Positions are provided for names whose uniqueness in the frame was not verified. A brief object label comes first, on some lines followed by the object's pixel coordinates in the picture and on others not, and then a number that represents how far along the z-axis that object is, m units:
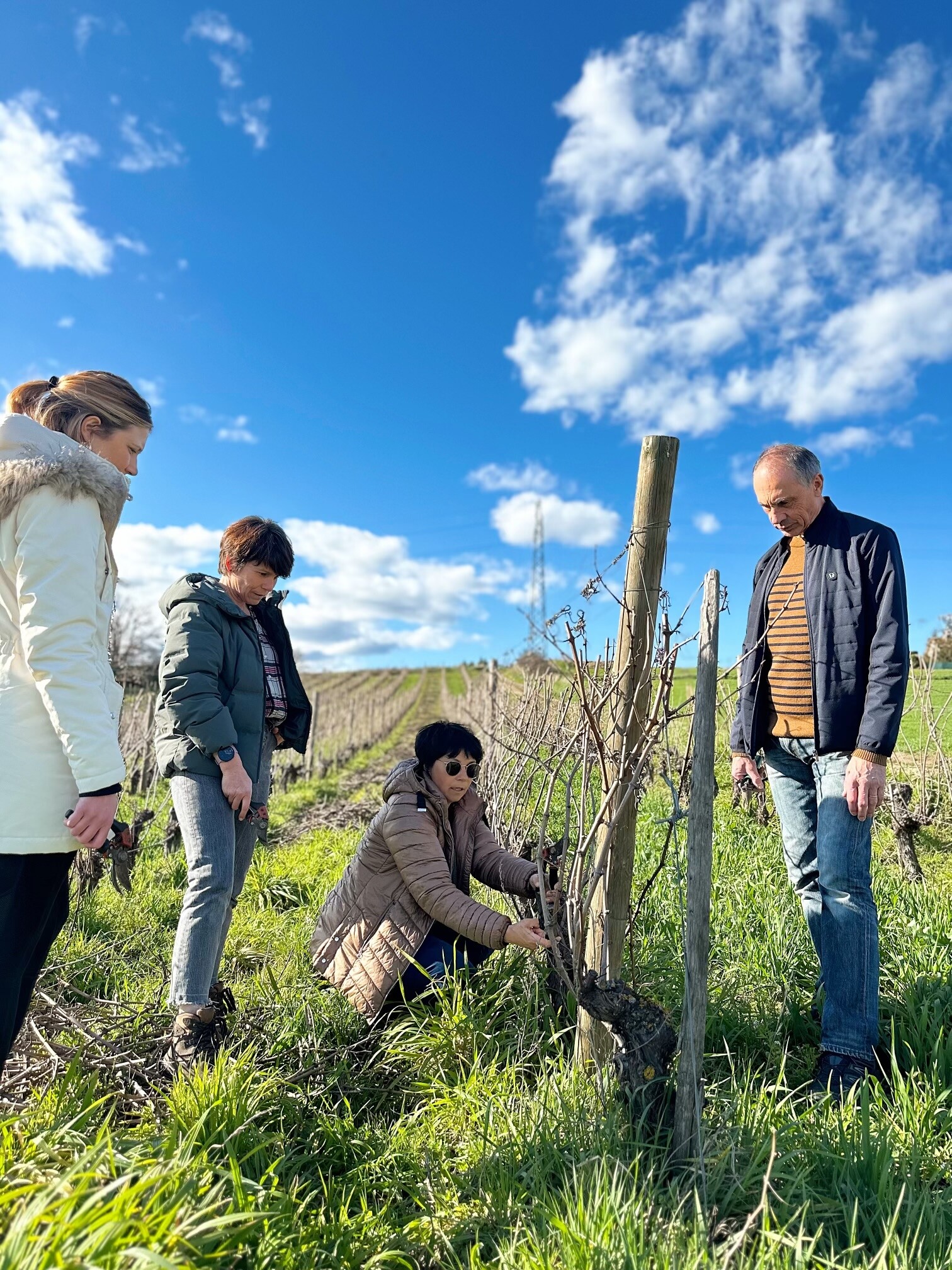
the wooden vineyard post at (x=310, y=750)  12.76
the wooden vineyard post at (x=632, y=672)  2.26
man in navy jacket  2.44
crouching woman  2.61
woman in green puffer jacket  2.43
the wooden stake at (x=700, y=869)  1.95
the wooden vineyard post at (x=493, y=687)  6.89
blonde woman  1.64
